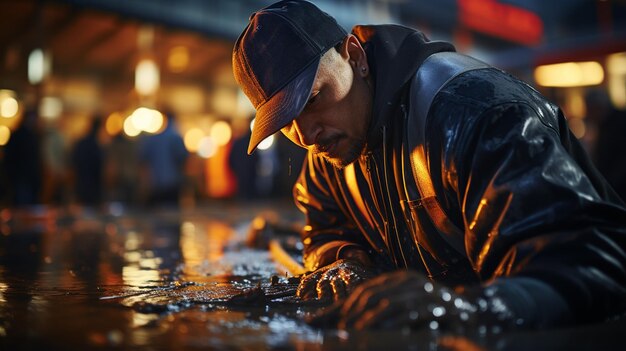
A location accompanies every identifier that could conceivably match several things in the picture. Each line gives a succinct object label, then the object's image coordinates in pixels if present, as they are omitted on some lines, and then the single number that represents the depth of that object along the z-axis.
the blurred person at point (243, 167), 16.14
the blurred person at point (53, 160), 13.10
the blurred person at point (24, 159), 12.33
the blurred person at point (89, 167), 13.43
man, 1.83
